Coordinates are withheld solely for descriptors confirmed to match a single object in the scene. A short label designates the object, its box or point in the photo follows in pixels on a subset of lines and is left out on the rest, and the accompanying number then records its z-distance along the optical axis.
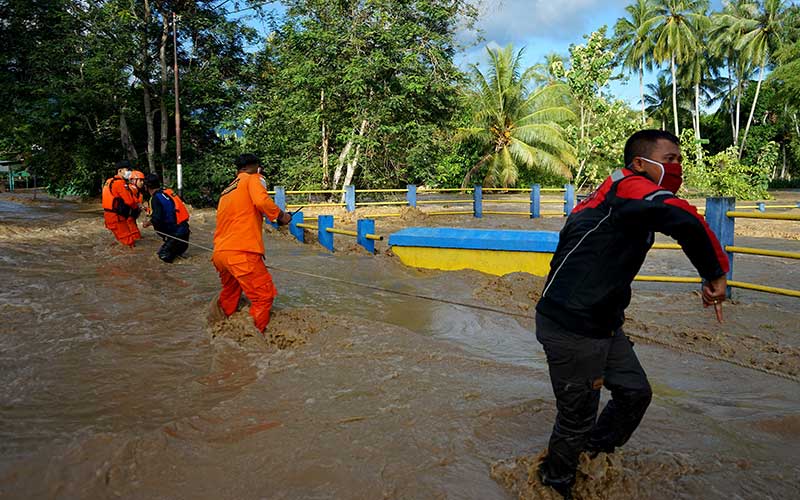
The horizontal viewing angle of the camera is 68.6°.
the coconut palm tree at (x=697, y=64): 38.50
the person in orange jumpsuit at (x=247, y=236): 5.04
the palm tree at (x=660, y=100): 45.16
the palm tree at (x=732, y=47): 40.22
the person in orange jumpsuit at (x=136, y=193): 9.89
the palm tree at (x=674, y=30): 37.47
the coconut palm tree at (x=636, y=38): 39.25
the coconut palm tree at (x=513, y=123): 31.20
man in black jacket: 2.57
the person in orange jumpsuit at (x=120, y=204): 9.67
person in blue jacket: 9.20
